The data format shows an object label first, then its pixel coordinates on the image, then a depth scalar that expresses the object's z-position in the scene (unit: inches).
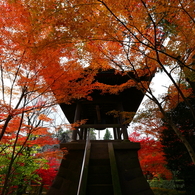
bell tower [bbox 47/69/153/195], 157.7
